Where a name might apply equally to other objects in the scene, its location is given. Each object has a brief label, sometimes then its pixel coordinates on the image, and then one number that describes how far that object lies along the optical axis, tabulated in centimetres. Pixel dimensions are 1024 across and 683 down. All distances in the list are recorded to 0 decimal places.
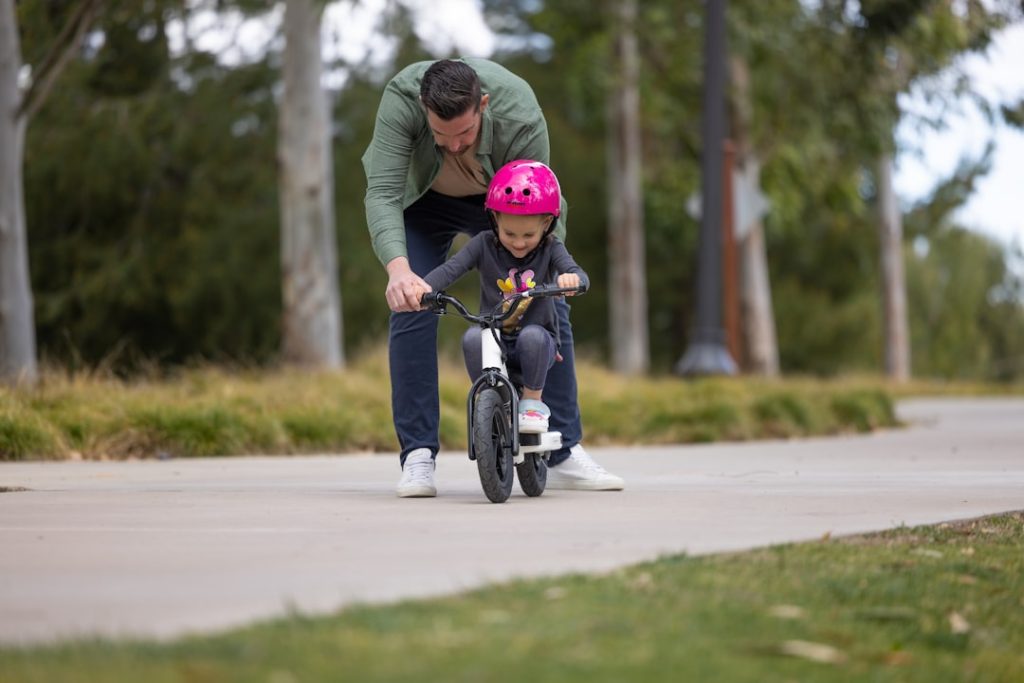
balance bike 1194
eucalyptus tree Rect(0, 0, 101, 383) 2498
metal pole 2955
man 1218
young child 1216
